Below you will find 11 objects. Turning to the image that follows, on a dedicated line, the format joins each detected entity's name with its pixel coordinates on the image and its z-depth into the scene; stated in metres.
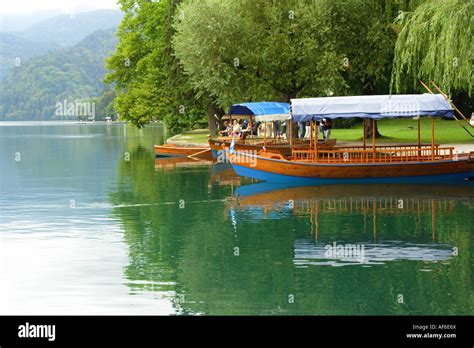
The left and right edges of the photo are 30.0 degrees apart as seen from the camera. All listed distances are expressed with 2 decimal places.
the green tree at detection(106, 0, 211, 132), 79.62
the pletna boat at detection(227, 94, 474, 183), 35.47
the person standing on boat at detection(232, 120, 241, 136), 50.17
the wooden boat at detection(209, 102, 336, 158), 43.16
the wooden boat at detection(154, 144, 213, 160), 54.72
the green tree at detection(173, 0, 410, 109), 50.31
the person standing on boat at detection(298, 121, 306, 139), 53.96
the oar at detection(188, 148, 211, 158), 52.66
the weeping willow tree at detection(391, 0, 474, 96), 32.97
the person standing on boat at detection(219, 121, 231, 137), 54.17
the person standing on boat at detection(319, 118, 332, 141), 48.06
